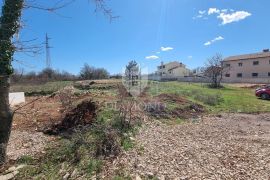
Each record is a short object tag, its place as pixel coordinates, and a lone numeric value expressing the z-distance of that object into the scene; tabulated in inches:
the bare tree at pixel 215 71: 641.2
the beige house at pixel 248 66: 918.0
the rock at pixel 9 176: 98.6
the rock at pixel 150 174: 98.4
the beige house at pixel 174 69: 1482.0
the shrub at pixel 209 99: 306.7
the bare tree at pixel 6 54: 101.9
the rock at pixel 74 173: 97.8
